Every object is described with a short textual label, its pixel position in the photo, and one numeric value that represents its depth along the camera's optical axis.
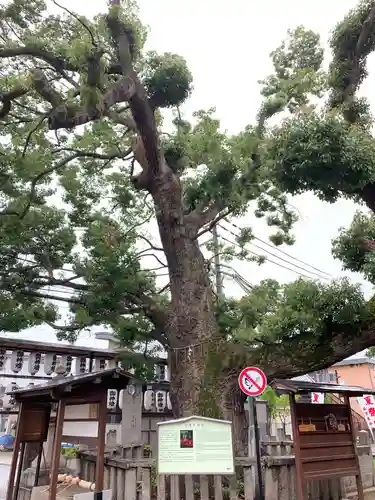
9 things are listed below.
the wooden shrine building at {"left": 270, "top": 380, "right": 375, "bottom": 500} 6.99
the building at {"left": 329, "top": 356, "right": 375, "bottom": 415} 29.08
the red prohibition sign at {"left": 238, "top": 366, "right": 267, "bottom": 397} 6.22
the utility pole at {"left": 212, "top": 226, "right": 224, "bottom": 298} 14.21
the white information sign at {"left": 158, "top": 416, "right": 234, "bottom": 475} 6.00
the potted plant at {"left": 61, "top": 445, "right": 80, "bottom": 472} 9.84
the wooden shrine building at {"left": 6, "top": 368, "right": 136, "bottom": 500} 7.19
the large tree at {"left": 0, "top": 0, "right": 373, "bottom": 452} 7.01
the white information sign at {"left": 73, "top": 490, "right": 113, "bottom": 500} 6.84
